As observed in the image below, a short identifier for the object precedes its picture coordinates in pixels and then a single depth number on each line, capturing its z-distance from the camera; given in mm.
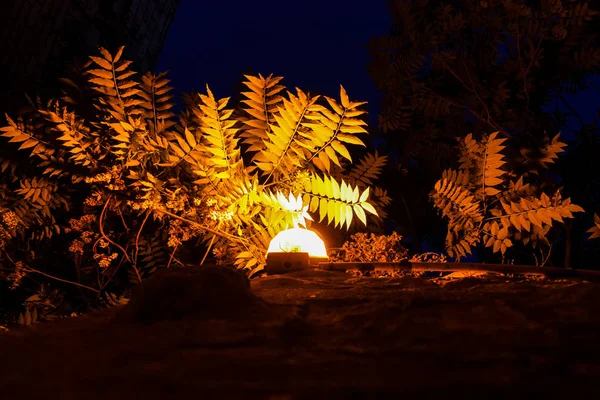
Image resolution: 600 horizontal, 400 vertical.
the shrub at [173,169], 3049
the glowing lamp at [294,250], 2840
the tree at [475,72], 4316
